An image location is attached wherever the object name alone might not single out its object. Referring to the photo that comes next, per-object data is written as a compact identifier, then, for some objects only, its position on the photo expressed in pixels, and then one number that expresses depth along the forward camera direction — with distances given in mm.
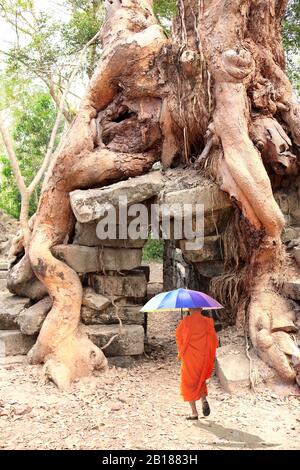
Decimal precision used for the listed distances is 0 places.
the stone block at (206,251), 5355
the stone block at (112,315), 5406
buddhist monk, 3576
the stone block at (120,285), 5531
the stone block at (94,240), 5406
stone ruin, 5055
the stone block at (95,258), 5430
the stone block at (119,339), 5246
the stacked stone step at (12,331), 5398
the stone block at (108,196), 5000
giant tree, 4941
